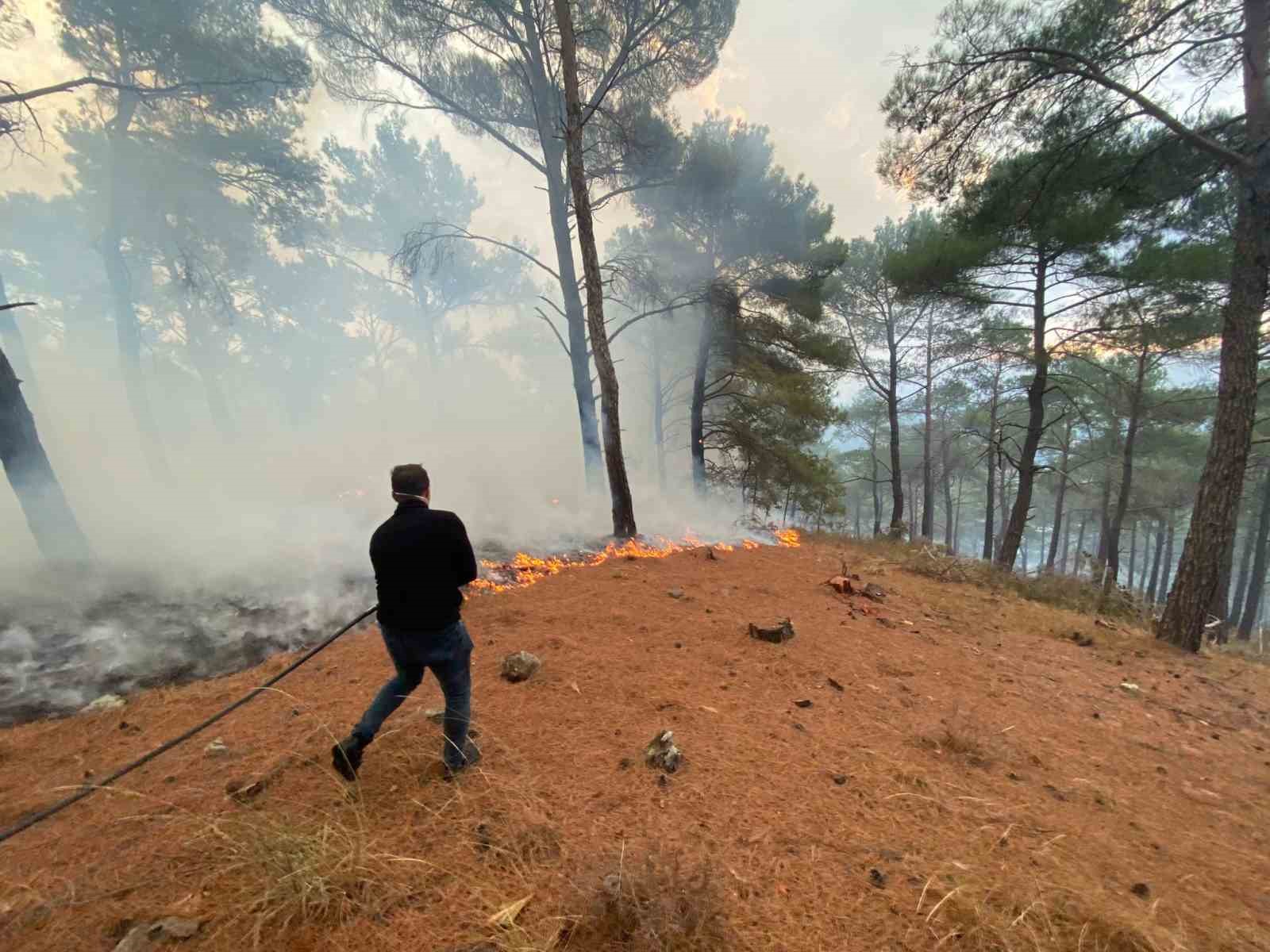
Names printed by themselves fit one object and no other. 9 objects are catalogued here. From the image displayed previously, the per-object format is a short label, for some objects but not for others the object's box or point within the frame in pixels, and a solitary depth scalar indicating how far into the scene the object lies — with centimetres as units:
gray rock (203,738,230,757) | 307
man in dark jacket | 259
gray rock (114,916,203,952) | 171
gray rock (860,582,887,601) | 671
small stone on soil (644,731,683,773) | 279
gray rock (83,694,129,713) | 390
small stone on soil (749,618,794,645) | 471
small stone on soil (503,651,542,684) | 389
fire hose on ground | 189
